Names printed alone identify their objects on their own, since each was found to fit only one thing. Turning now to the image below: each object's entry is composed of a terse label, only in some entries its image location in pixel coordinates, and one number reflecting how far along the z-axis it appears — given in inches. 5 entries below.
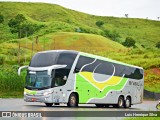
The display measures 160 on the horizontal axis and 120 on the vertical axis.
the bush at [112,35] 6254.9
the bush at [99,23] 7667.3
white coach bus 1086.4
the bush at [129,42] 5526.6
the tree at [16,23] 5667.3
